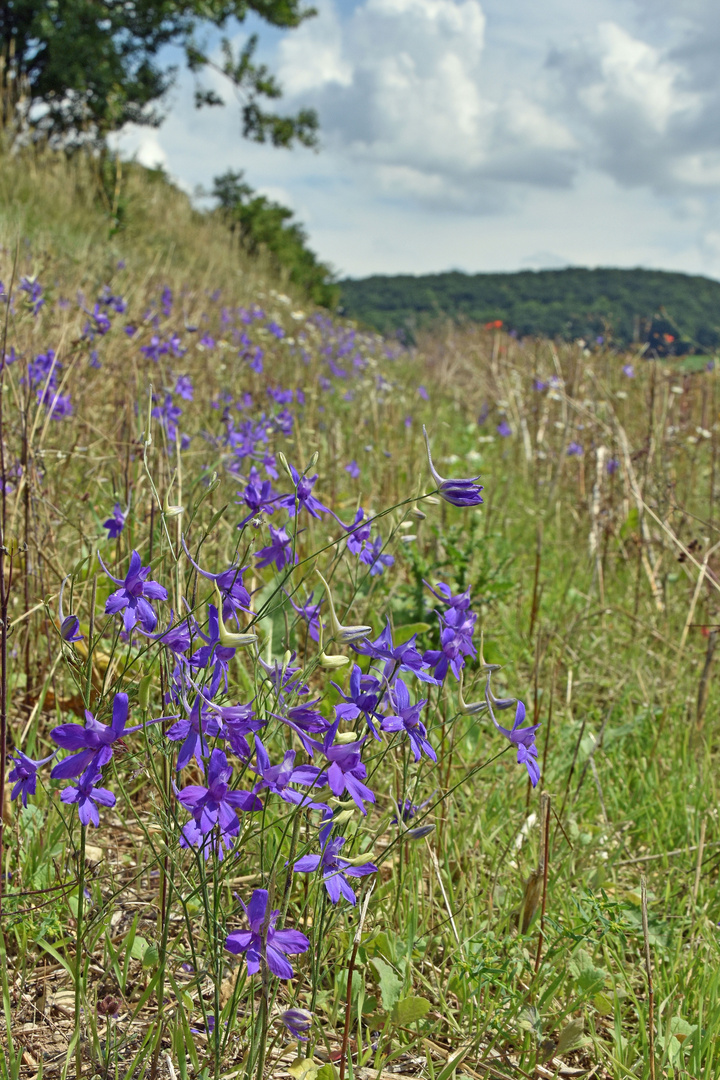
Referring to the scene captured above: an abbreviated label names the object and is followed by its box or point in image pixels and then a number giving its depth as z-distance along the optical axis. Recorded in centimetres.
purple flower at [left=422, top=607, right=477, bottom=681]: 51
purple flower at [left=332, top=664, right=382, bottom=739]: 46
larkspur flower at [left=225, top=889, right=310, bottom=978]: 43
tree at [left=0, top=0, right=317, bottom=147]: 1132
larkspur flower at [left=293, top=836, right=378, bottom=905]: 45
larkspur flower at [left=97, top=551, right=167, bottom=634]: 45
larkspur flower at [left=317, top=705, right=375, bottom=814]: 42
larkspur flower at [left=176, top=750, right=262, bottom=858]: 42
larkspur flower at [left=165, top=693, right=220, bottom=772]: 42
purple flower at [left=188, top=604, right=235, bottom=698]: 44
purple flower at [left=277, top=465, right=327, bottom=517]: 54
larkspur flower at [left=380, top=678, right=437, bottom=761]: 47
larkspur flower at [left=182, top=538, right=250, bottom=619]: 47
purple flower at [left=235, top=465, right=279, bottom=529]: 56
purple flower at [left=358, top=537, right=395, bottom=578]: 65
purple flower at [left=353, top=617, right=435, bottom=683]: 48
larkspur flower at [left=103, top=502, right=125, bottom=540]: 58
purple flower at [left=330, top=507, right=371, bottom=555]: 59
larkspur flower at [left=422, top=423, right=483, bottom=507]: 47
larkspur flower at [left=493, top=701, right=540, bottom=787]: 49
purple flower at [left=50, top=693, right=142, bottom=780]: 42
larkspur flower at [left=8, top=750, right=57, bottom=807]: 46
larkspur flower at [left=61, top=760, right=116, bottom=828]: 43
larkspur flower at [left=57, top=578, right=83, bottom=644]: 46
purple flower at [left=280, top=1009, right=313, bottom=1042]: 46
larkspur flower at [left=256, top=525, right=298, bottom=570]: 55
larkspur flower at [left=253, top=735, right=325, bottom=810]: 43
